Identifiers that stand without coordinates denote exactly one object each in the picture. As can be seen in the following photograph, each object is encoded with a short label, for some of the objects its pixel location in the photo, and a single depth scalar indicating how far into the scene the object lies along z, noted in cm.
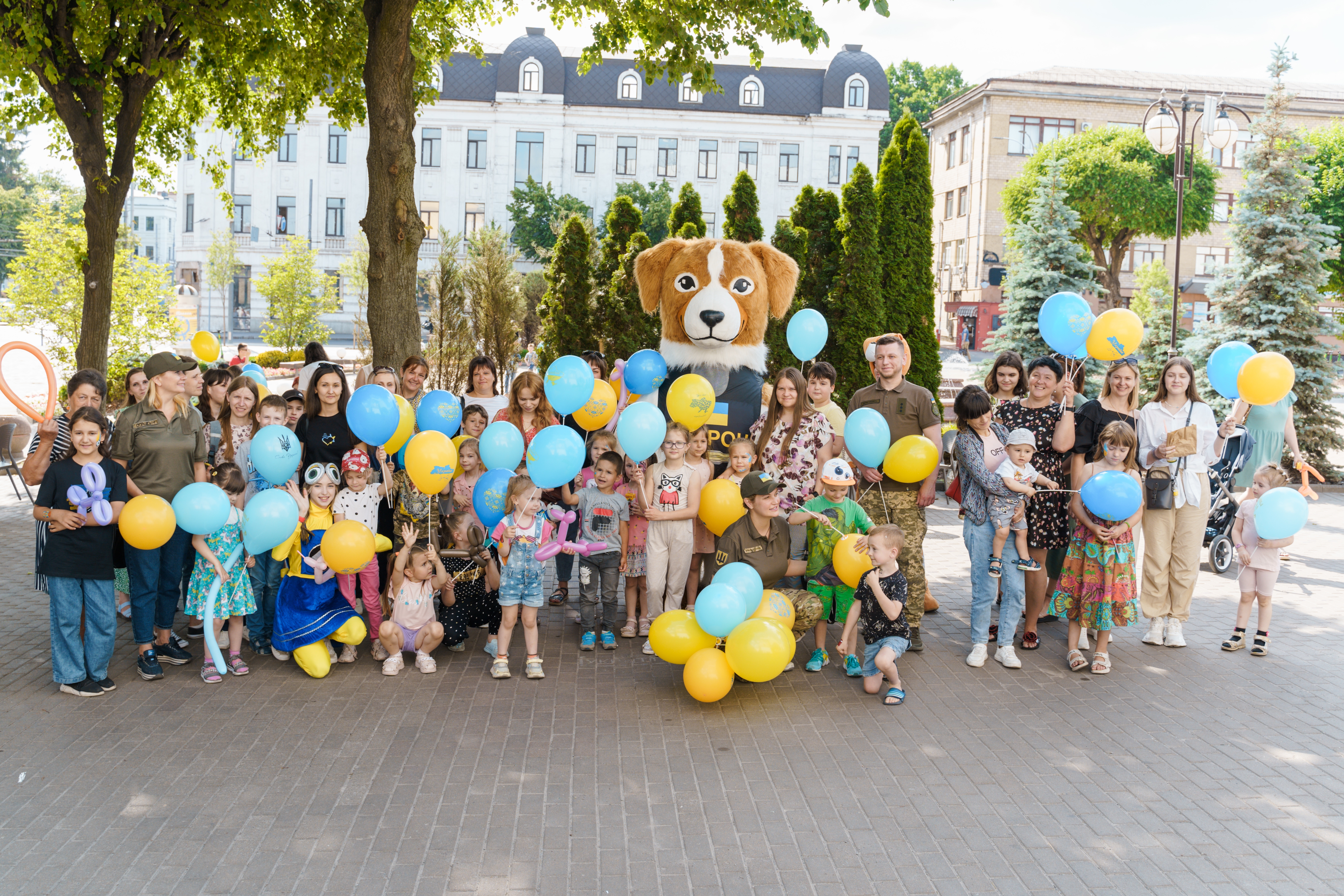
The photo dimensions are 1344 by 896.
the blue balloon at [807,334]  804
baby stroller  920
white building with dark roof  4578
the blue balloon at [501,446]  664
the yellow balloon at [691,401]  710
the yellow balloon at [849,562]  635
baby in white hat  651
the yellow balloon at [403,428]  691
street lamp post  1516
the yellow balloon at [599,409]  759
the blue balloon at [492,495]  651
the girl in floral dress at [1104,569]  653
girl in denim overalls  621
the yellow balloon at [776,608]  612
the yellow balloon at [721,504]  665
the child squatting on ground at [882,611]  608
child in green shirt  650
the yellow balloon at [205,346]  1223
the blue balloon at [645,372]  796
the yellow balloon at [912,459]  666
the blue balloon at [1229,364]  751
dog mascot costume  798
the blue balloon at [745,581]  591
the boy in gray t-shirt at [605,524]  688
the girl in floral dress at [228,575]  621
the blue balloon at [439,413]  703
